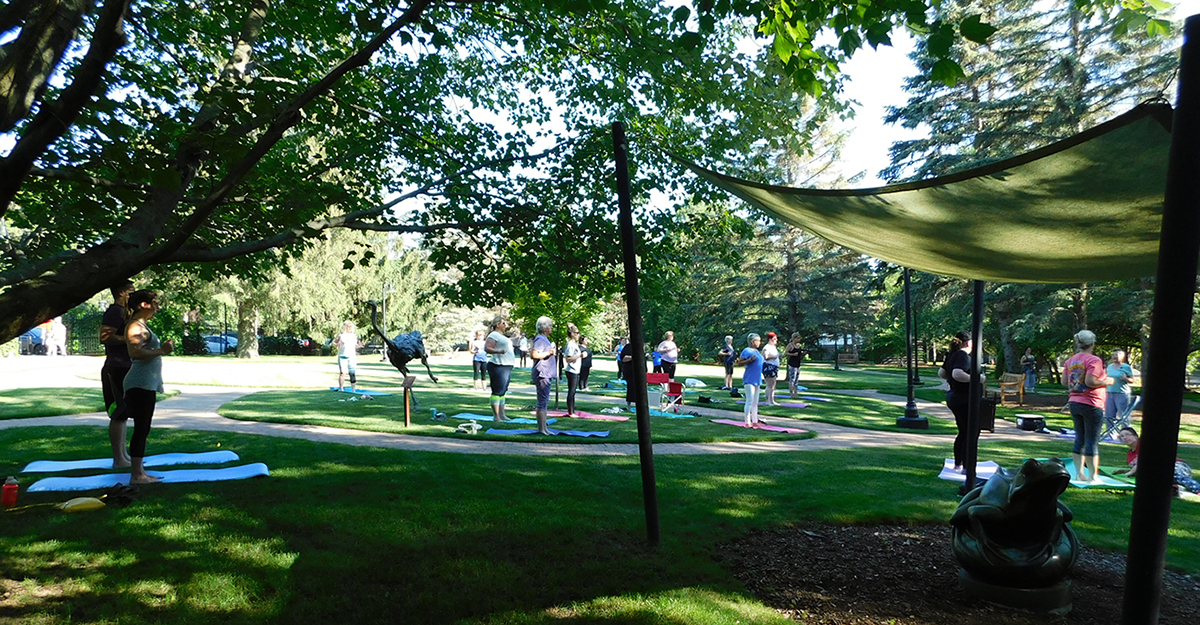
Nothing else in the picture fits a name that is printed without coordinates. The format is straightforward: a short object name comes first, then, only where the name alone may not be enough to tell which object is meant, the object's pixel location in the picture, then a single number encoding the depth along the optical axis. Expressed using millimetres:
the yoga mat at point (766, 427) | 12495
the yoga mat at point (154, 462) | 7156
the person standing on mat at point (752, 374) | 12350
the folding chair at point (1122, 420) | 9955
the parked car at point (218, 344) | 47188
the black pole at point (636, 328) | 5070
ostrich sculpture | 12672
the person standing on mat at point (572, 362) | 12711
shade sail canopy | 3240
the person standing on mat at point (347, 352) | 15680
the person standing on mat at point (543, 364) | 10602
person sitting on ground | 7902
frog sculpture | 4086
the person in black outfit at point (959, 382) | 8297
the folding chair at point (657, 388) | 15055
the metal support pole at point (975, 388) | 6664
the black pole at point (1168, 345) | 2031
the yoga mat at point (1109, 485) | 7770
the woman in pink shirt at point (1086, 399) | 7484
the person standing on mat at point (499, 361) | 10695
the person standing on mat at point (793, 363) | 20797
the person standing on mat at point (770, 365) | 16155
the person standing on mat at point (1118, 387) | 10250
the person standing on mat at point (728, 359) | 20609
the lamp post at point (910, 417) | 14195
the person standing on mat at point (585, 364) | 19812
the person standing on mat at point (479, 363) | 19641
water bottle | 5660
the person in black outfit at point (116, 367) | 6684
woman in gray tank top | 6203
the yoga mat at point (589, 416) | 13341
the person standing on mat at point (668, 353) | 16609
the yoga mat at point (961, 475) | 8234
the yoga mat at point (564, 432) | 10728
